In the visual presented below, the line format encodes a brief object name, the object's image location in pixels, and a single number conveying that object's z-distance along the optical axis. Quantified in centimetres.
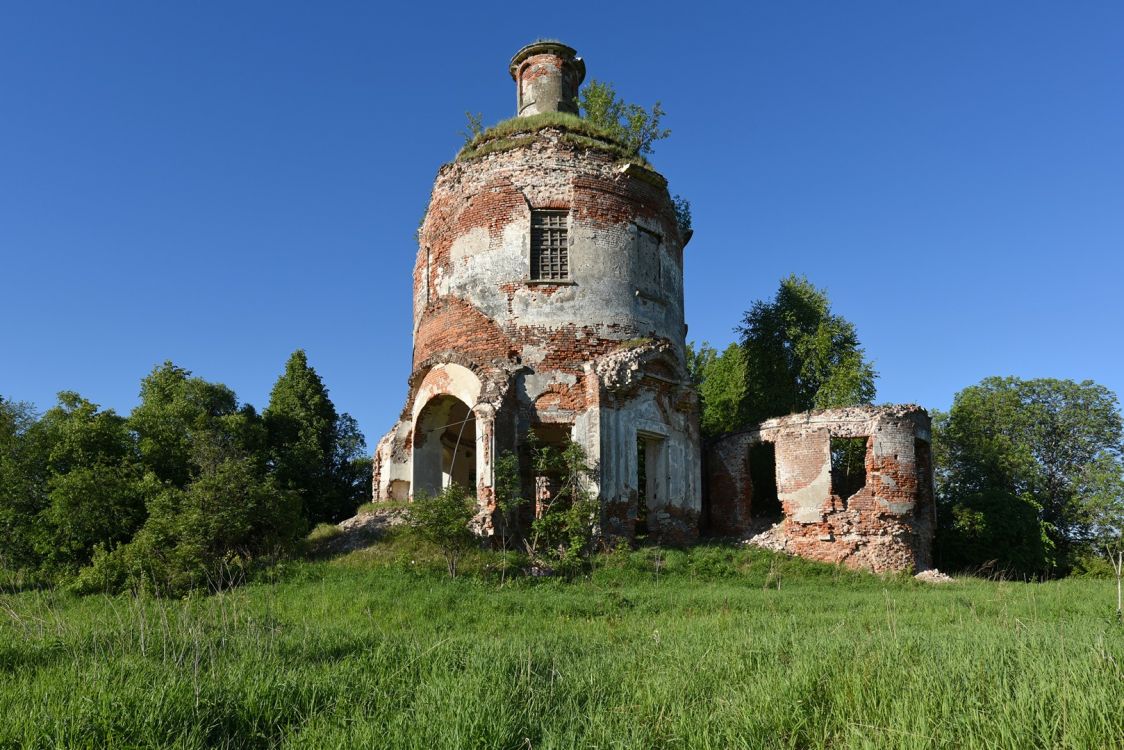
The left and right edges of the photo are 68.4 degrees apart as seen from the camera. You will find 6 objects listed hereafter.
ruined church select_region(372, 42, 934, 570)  1582
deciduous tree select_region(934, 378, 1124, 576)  2584
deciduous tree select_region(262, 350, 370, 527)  2381
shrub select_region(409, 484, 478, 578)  1273
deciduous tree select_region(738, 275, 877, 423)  2511
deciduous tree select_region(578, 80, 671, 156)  1862
